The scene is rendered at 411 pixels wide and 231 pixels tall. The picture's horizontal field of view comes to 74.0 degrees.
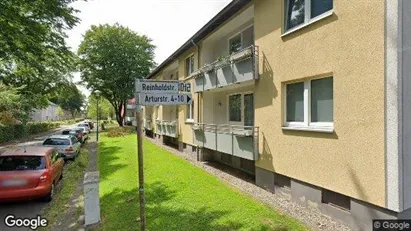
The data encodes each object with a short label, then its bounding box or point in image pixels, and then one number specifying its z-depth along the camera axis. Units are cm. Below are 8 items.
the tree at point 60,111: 9191
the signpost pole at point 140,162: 466
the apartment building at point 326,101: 479
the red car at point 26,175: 746
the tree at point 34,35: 1067
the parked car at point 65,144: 1570
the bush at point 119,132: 3209
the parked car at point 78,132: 2345
